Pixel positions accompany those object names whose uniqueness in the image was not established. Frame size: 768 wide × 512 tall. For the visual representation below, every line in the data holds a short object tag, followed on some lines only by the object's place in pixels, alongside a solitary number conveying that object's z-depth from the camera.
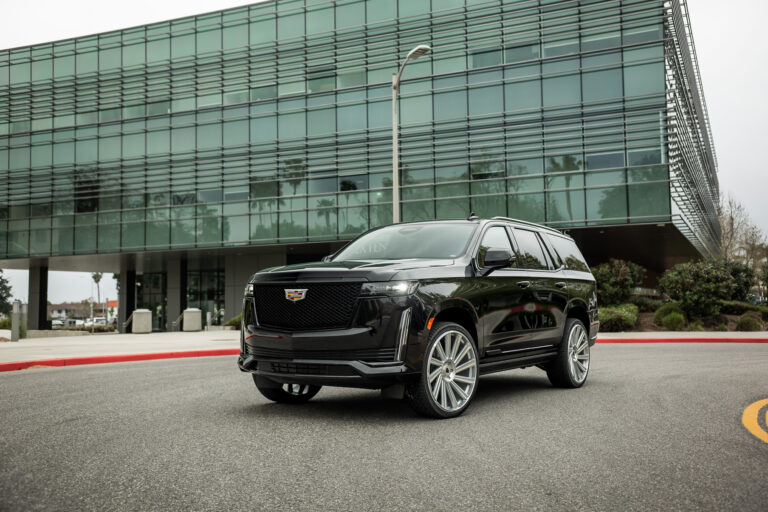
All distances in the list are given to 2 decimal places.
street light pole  18.77
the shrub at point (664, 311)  25.36
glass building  29.09
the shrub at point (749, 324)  24.06
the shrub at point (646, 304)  27.53
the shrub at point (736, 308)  26.11
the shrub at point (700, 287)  24.66
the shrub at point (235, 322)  33.72
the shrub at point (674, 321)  24.42
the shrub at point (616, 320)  24.27
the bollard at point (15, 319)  22.56
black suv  5.72
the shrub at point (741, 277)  28.70
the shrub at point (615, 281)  26.42
